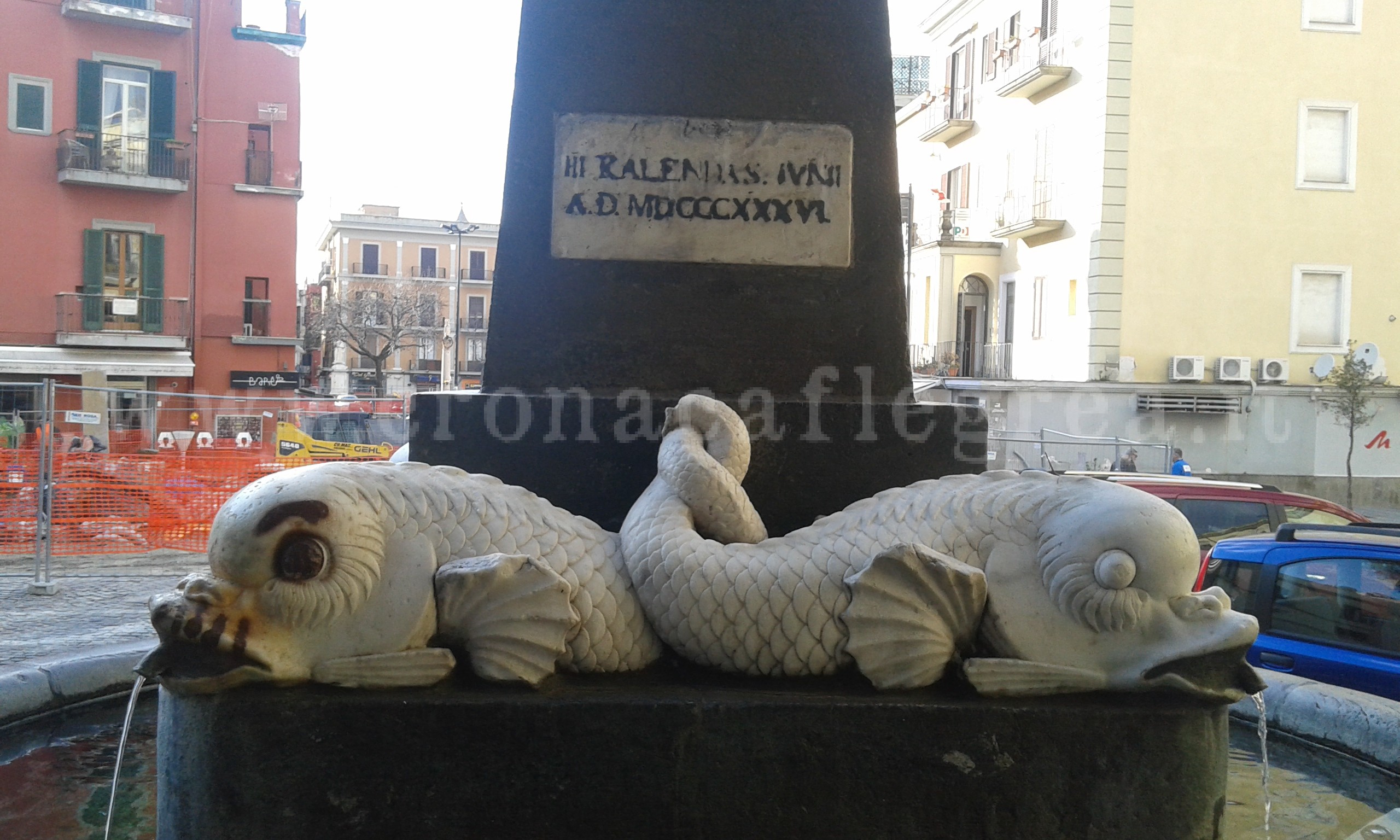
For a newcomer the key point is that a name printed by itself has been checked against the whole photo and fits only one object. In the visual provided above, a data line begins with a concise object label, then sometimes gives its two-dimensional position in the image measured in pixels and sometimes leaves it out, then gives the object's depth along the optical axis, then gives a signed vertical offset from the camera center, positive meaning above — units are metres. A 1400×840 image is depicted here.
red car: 9.67 -0.97
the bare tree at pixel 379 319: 57.00 +2.34
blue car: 5.53 -1.05
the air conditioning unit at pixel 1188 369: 25.89 +0.48
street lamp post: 41.32 +5.19
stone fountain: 2.66 -0.69
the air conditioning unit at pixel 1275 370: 25.91 +0.50
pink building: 28.05 +4.16
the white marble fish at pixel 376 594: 2.66 -0.54
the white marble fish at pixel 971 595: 2.75 -0.52
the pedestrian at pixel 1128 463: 17.22 -1.12
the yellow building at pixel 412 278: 65.12 +5.09
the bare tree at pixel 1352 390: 23.02 +0.09
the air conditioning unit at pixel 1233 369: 25.83 +0.51
